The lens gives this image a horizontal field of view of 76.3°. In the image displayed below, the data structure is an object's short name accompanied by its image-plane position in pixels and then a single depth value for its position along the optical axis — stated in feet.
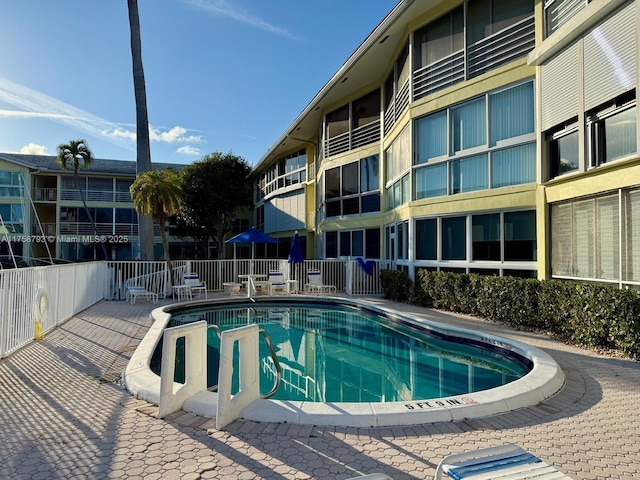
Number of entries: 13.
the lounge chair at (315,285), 52.60
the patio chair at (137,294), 44.24
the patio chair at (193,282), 47.36
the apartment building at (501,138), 24.52
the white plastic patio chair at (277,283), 51.39
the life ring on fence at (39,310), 25.05
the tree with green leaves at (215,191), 88.63
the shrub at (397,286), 42.34
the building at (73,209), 97.60
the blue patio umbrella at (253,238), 55.77
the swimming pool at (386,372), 13.23
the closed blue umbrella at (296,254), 52.31
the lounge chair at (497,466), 7.41
